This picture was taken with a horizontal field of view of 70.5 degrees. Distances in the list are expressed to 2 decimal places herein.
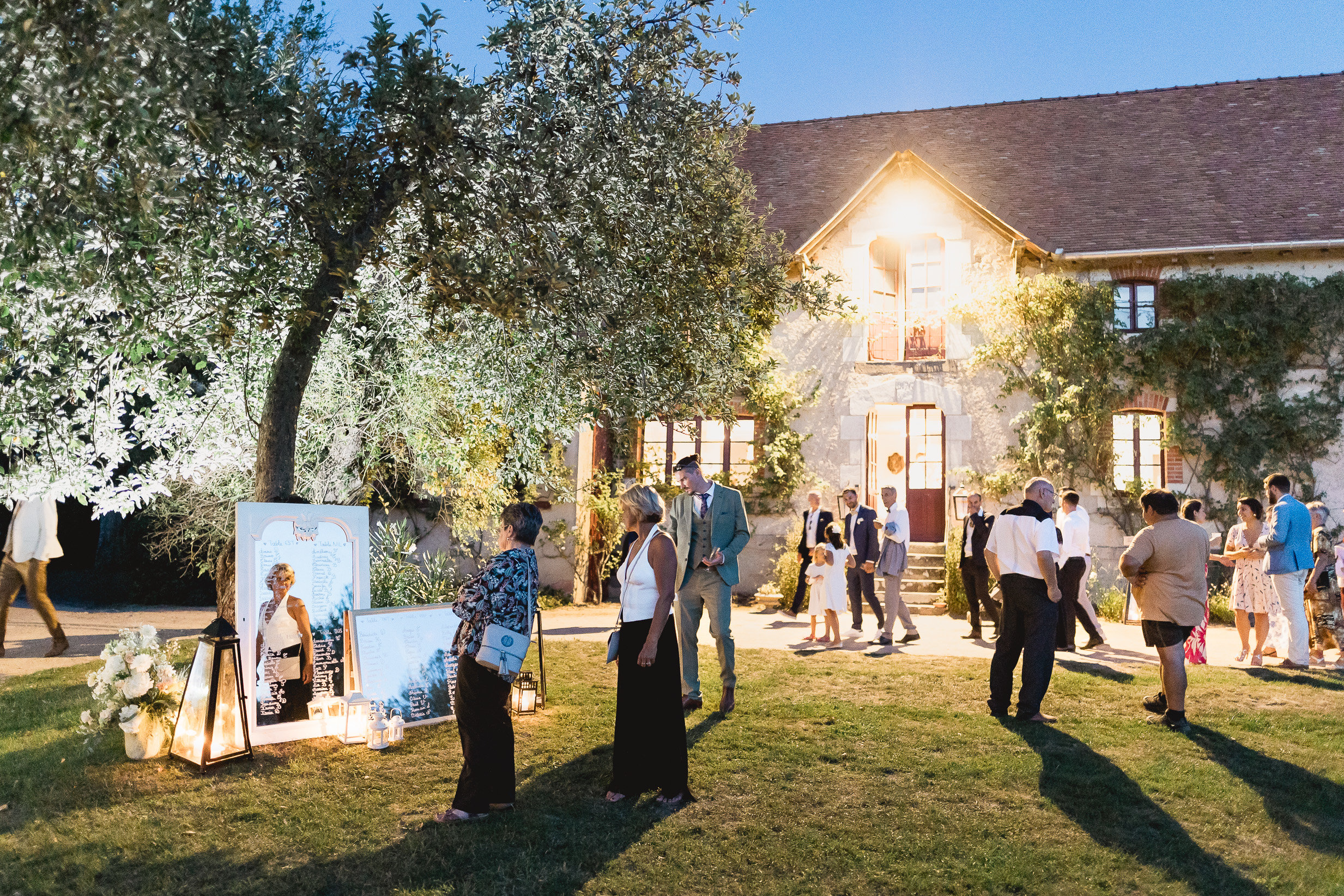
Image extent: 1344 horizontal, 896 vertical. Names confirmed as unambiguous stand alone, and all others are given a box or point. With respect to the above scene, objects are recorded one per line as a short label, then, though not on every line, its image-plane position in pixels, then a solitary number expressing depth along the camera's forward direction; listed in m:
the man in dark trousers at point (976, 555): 10.42
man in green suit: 6.96
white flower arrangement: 5.81
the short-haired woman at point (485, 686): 4.70
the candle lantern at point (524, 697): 7.00
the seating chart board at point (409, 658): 6.45
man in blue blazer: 8.36
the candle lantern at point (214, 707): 5.53
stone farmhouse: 14.80
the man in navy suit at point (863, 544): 10.28
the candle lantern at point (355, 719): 6.20
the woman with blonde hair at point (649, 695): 5.03
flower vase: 5.76
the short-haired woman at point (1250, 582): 8.87
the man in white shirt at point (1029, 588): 6.47
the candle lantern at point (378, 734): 6.14
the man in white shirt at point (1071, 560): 9.46
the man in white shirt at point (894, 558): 10.32
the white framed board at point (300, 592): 6.05
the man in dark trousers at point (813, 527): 11.27
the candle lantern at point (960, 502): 13.66
